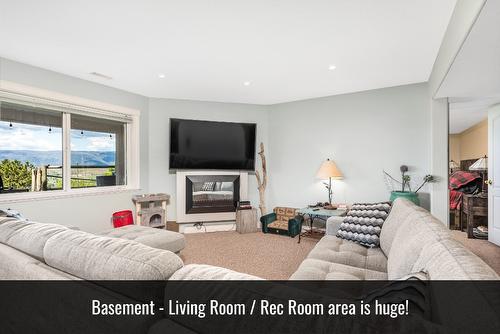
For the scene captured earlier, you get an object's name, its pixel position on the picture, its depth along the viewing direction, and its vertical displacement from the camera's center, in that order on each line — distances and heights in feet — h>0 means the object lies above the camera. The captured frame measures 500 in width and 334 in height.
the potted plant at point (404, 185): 11.63 -0.90
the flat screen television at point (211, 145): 15.31 +1.28
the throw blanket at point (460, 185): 16.31 -1.20
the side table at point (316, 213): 11.85 -2.11
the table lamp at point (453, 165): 23.98 +0.16
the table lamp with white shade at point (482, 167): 15.19 -0.01
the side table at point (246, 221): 15.17 -3.14
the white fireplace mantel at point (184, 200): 15.24 -1.95
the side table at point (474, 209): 13.47 -2.15
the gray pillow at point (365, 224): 7.72 -1.75
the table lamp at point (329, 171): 13.65 -0.24
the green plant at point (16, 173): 10.28 -0.29
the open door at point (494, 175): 12.30 -0.38
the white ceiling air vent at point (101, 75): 11.28 +3.96
